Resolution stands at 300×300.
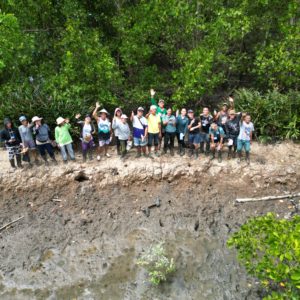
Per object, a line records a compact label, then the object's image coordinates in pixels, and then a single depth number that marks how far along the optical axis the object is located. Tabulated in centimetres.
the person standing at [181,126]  1013
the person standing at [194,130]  1007
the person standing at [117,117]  988
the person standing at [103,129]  1009
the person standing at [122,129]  999
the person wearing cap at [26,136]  963
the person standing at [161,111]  1032
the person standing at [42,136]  969
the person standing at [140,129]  1002
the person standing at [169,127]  1016
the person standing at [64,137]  987
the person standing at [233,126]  1002
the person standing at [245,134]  987
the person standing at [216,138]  1016
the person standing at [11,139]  957
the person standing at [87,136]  1000
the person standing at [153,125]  999
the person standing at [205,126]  1016
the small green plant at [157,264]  768
